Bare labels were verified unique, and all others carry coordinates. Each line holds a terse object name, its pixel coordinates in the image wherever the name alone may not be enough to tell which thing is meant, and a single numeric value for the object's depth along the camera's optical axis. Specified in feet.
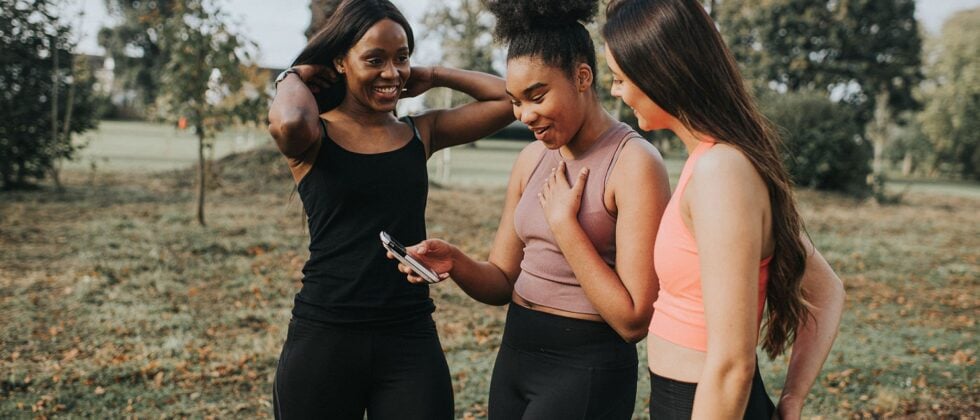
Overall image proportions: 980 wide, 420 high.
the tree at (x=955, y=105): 114.42
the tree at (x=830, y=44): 103.50
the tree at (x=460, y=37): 61.24
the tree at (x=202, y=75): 33.32
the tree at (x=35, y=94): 42.52
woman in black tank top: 8.11
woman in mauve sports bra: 6.92
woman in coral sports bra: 5.20
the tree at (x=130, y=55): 173.68
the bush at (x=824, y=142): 60.13
